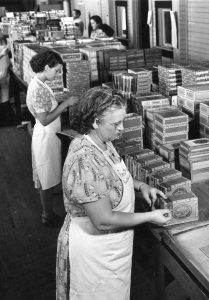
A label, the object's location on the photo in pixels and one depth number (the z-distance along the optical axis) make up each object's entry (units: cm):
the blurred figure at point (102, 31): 782
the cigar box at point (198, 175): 309
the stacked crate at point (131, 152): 301
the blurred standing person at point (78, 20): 1142
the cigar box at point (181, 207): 243
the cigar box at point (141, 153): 308
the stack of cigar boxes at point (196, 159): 306
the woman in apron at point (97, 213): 205
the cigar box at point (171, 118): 331
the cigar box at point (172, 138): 336
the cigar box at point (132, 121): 348
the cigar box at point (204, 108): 339
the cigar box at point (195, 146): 306
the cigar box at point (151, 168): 283
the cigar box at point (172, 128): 333
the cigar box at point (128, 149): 318
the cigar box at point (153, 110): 359
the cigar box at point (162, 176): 268
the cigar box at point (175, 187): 257
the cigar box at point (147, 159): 296
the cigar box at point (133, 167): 296
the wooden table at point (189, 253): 210
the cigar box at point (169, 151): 329
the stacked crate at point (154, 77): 448
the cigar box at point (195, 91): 361
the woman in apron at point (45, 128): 409
